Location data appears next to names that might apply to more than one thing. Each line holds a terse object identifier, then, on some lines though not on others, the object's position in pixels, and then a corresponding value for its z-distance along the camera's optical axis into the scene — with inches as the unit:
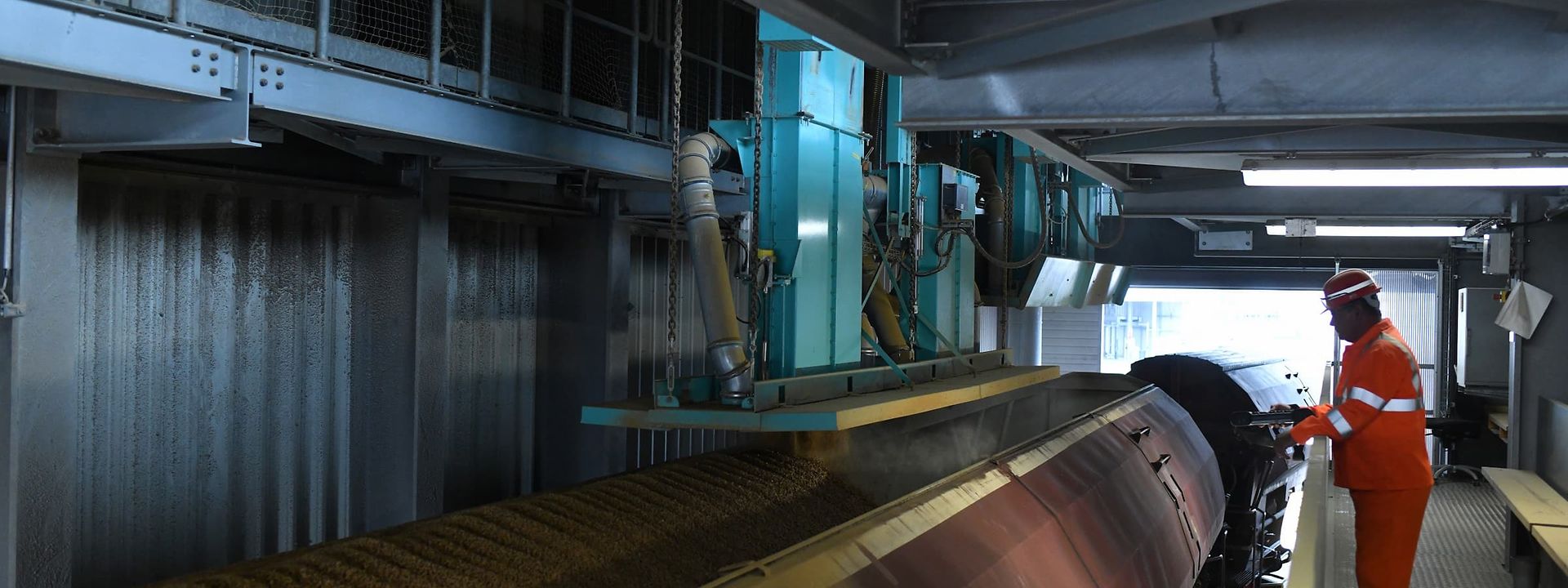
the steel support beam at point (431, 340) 237.8
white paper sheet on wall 293.4
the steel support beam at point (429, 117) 165.3
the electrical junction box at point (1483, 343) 406.6
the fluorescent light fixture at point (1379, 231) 402.3
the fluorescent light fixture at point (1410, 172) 180.5
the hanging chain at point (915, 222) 284.0
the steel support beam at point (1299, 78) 127.0
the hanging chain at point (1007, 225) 335.6
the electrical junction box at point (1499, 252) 308.8
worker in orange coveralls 207.3
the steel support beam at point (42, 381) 157.0
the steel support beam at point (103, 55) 125.8
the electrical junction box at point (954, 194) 308.2
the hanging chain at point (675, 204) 189.0
